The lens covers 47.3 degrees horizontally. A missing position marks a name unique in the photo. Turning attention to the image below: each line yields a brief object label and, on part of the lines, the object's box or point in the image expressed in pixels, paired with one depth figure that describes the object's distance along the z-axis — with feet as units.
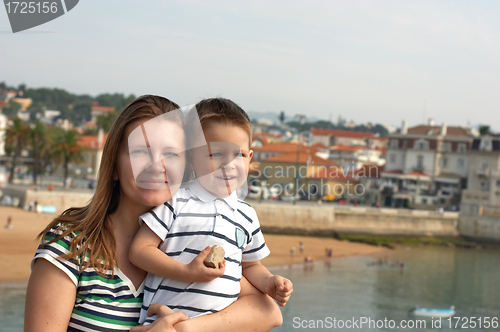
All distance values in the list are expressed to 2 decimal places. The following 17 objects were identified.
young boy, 5.30
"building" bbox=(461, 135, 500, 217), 138.92
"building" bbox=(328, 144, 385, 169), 182.17
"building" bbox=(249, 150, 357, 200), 139.13
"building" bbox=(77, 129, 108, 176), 172.43
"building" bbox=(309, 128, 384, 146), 217.25
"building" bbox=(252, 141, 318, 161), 152.61
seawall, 119.03
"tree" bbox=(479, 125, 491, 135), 158.71
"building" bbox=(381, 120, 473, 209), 150.82
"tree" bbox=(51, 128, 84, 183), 125.80
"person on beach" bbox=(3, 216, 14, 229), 88.12
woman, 5.06
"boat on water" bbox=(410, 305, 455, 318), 69.49
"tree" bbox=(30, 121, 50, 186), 129.59
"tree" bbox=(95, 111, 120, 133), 219.20
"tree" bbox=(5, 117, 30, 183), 129.02
